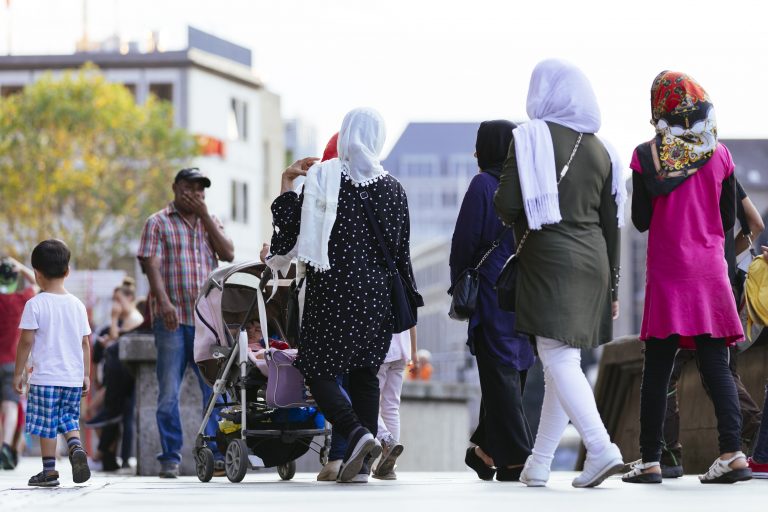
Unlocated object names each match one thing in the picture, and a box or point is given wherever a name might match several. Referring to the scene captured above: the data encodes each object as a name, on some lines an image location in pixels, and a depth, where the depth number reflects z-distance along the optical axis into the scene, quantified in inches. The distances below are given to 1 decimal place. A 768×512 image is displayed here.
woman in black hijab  704.4
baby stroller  721.6
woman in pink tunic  631.8
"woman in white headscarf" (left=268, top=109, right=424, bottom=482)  676.1
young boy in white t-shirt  703.1
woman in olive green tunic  597.3
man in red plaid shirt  881.5
